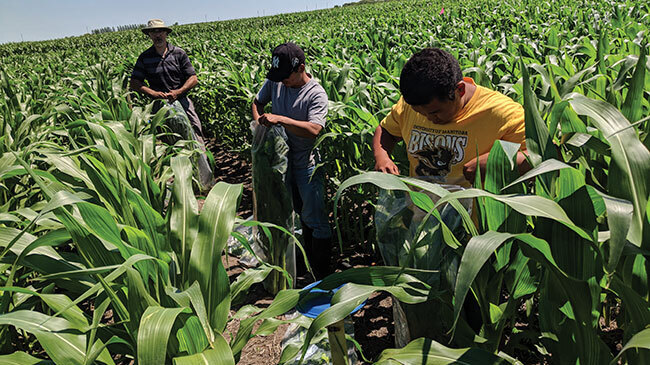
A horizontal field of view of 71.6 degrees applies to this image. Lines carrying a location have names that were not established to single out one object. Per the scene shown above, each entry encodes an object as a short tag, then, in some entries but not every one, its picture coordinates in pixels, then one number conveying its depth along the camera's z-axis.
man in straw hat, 4.98
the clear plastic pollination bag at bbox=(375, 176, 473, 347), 1.38
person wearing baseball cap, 2.74
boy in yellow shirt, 1.68
